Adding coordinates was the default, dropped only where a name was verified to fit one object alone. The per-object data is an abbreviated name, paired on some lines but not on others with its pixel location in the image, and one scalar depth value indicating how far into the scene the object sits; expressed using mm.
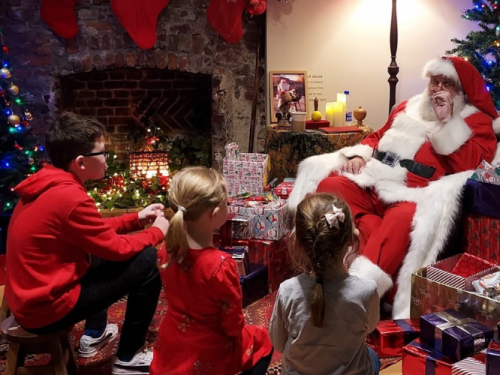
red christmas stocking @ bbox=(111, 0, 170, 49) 3932
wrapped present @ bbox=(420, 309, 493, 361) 2037
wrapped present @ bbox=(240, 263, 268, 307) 2783
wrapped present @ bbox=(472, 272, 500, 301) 2222
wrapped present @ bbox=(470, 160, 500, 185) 2566
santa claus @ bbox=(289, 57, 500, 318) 2582
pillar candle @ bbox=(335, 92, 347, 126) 4070
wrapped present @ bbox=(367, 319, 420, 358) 2334
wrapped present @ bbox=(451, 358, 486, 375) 1944
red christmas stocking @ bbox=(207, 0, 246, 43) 4027
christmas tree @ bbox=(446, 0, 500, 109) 3422
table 3752
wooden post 3852
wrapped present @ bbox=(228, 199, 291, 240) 2975
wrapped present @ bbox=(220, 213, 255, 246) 2967
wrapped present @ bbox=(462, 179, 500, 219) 2514
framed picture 4191
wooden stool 1984
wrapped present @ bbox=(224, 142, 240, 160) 3490
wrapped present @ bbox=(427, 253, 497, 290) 2346
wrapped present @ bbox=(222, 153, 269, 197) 3395
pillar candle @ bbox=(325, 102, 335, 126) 4062
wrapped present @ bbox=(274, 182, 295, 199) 3272
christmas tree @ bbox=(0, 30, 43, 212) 3537
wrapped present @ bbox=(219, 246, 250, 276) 2729
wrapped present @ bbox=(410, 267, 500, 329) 2176
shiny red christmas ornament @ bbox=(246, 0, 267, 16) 3957
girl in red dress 1723
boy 1908
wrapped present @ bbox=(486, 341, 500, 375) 1894
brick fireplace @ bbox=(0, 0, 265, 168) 4043
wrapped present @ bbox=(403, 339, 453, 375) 2053
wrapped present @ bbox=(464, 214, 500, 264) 2545
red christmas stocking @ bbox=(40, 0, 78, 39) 3924
